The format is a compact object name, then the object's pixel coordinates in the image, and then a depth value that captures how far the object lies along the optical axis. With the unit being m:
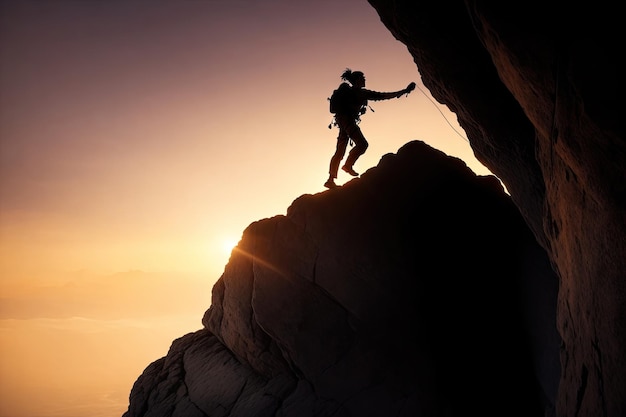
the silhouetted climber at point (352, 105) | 13.62
